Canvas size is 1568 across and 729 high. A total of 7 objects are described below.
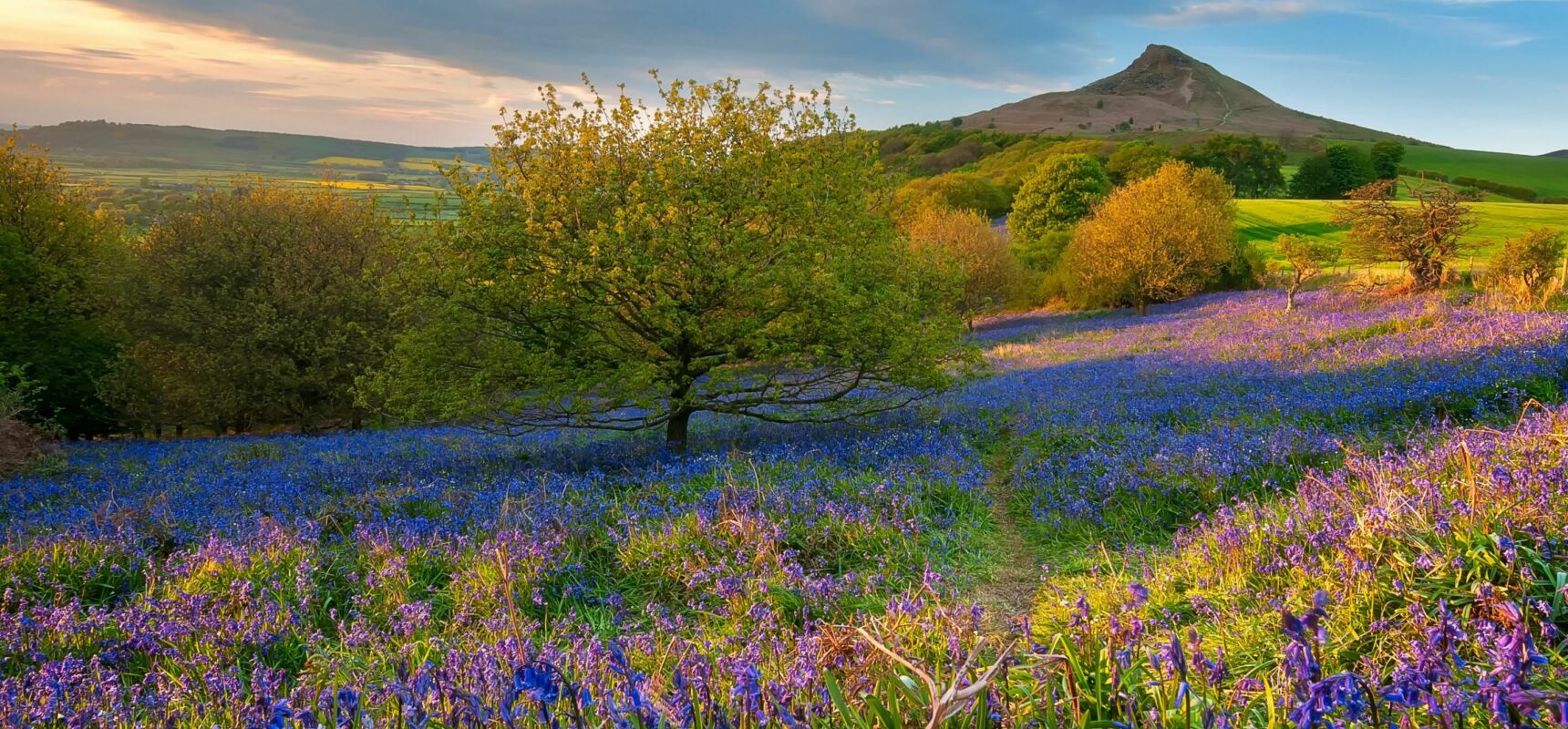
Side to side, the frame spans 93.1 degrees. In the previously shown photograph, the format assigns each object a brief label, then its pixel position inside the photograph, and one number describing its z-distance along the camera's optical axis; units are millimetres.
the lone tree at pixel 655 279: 9281
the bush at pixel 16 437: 12898
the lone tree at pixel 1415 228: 21734
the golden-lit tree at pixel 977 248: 37531
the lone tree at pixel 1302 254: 25375
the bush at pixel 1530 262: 17766
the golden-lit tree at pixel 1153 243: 33031
